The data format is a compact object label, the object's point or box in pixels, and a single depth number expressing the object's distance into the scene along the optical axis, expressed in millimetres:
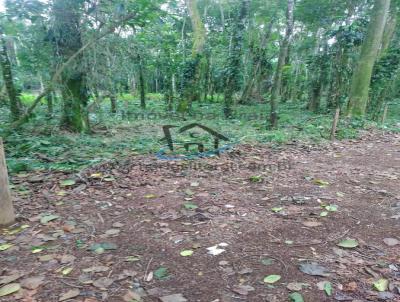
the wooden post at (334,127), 7227
